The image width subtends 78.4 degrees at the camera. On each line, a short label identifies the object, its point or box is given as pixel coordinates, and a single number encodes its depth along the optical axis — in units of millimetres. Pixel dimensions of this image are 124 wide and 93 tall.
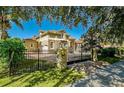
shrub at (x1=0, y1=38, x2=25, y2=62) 3276
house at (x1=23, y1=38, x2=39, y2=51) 11630
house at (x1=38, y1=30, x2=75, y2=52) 10583
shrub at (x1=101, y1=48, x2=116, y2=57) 7047
